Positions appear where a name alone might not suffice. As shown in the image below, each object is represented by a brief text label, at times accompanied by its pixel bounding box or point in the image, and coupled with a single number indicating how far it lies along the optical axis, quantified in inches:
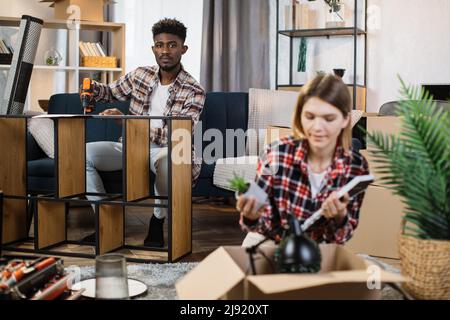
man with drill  118.3
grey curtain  184.7
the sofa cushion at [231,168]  119.2
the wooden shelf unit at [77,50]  190.2
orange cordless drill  113.0
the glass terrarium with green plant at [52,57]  195.5
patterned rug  76.9
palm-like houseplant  53.1
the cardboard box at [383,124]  89.0
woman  60.1
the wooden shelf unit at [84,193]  103.3
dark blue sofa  142.1
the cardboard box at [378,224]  100.7
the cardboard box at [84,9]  188.9
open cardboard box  46.3
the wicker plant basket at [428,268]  53.6
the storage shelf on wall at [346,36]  166.9
